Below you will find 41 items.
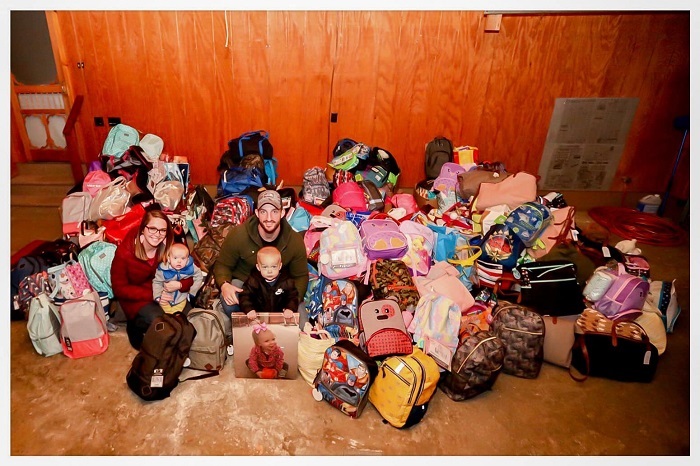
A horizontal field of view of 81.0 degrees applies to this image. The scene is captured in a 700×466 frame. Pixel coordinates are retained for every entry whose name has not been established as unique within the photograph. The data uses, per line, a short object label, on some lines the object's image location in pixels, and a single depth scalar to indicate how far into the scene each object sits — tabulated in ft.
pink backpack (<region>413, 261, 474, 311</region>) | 10.33
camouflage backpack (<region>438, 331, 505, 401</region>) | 8.77
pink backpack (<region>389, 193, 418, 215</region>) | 14.56
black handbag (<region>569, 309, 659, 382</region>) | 9.31
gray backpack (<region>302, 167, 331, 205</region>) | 14.49
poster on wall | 16.02
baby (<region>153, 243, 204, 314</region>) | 9.15
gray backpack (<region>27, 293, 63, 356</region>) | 9.14
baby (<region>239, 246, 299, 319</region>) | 8.98
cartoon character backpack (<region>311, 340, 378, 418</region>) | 8.26
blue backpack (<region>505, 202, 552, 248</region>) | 11.23
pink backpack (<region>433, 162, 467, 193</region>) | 14.96
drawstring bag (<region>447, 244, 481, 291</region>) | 11.42
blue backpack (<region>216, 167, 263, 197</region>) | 13.93
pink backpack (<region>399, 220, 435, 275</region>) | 11.33
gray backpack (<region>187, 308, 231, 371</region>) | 8.95
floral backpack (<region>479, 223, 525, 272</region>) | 11.16
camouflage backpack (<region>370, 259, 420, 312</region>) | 10.12
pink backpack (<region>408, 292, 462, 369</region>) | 9.10
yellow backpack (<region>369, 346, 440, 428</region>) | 8.07
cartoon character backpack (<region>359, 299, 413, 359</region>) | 8.72
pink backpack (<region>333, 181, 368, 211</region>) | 13.71
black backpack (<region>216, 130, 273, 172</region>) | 15.34
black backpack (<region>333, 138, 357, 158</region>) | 15.85
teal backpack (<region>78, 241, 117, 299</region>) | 10.19
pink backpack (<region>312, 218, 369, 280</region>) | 10.71
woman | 9.12
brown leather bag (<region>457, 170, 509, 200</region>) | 13.87
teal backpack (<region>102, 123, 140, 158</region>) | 14.80
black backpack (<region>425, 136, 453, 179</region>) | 15.79
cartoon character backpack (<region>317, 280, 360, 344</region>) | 9.44
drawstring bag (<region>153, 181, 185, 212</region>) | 13.30
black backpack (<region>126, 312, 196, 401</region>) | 8.27
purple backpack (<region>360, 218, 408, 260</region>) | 11.17
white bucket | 17.31
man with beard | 9.32
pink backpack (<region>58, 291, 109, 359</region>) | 9.06
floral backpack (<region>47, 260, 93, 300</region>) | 9.78
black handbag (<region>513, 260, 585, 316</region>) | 10.18
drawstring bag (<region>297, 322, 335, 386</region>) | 8.98
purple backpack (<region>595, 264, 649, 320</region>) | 9.76
